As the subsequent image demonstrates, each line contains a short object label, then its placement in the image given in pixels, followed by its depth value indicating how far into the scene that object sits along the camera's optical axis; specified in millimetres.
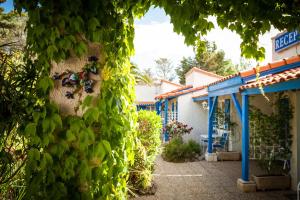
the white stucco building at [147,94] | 27206
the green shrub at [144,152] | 6098
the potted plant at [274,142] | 6383
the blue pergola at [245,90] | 5243
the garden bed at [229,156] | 10086
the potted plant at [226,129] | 10117
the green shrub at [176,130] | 12469
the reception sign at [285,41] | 7734
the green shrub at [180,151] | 10266
